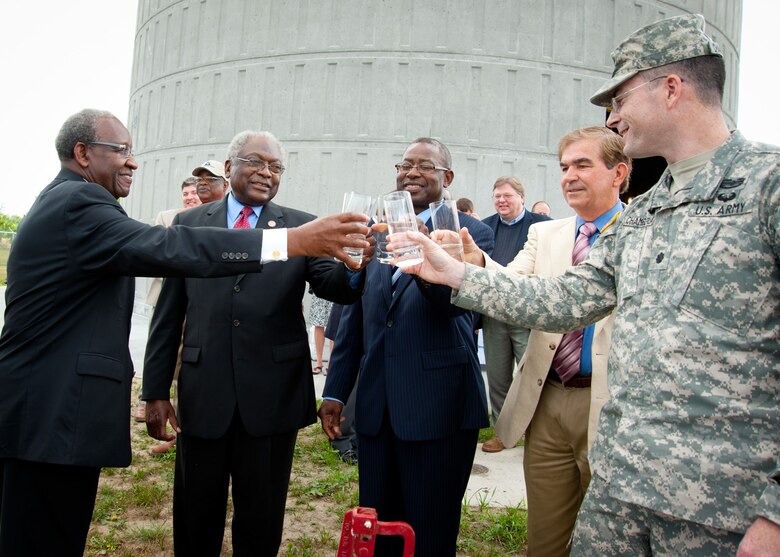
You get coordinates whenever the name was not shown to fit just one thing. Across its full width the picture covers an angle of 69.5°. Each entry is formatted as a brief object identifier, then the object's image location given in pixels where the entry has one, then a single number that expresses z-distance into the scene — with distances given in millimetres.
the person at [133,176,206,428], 4745
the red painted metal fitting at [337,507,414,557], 1664
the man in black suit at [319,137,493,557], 2178
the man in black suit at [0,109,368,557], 1873
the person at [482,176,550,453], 3498
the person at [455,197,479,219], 5621
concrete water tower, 10344
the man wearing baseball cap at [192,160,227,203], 4688
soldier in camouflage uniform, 1235
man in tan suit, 2123
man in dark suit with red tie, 2326
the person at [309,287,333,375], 6738
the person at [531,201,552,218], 7069
